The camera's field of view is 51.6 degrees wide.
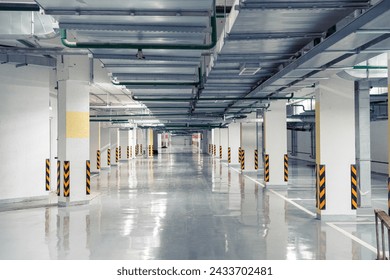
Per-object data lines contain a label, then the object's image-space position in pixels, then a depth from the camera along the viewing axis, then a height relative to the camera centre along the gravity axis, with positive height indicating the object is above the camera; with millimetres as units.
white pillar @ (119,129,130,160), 39000 -161
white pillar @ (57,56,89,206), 13148 +813
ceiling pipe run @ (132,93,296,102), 12547 +1375
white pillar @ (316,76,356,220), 10570 -227
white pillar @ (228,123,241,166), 30234 +25
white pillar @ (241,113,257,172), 24031 -106
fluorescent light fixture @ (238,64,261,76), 8219 +1495
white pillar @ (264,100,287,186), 17172 -2
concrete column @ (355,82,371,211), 11759 +62
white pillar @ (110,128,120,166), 33375 +39
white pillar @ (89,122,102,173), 26297 -26
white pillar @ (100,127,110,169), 29006 -185
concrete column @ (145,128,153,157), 45338 -436
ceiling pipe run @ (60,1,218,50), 5961 +1450
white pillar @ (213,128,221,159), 41494 +51
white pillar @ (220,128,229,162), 37281 -150
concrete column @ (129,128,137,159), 41431 +133
